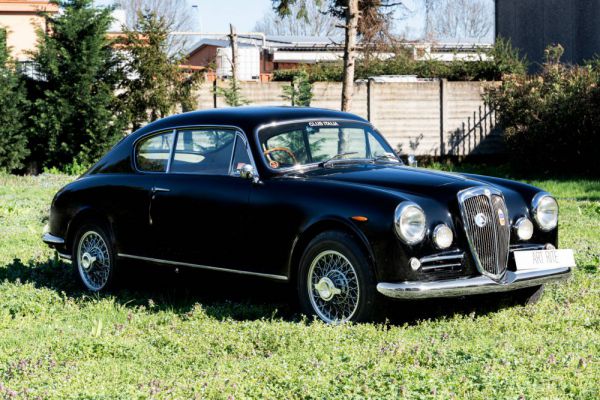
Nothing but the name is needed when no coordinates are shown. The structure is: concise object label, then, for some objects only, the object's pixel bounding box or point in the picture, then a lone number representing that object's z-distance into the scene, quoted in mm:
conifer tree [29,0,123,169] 21328
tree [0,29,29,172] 20703
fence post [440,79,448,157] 24359
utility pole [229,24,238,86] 26688
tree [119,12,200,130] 22016
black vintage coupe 6680
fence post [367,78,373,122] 23859
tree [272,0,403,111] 20859
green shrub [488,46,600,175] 20250
